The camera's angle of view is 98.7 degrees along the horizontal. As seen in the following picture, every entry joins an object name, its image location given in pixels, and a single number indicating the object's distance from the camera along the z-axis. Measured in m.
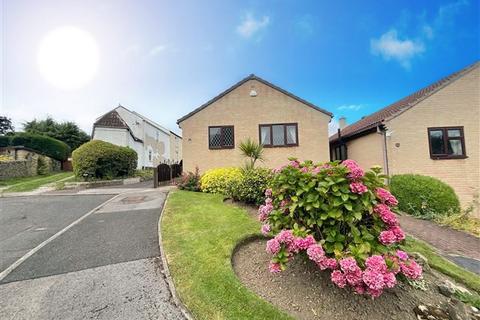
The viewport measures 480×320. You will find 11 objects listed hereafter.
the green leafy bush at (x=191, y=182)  10.52
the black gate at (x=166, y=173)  12.70
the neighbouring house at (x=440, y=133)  10.52
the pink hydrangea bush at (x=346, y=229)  2.40
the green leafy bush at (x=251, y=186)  7.31
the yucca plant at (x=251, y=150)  9.92
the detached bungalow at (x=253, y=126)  12.44
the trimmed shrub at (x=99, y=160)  13.62
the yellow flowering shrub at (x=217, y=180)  9.82
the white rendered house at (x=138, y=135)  22.66
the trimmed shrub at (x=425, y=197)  8.85
